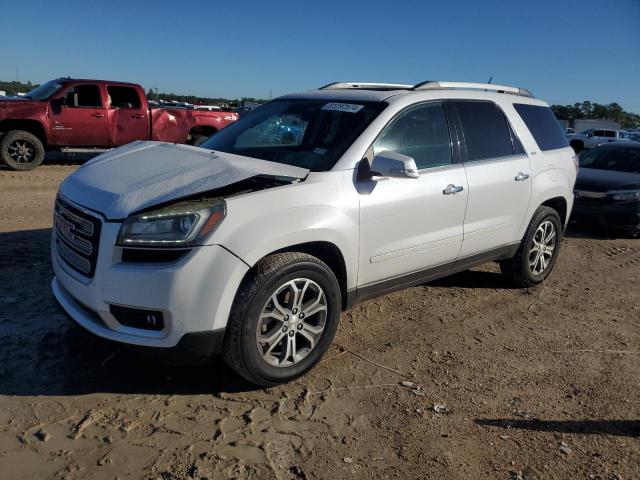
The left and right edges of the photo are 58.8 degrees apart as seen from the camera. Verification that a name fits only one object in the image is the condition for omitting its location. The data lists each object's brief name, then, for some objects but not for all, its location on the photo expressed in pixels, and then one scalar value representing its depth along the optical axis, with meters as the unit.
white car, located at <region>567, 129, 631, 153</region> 32.66
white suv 3.03
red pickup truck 11.67
